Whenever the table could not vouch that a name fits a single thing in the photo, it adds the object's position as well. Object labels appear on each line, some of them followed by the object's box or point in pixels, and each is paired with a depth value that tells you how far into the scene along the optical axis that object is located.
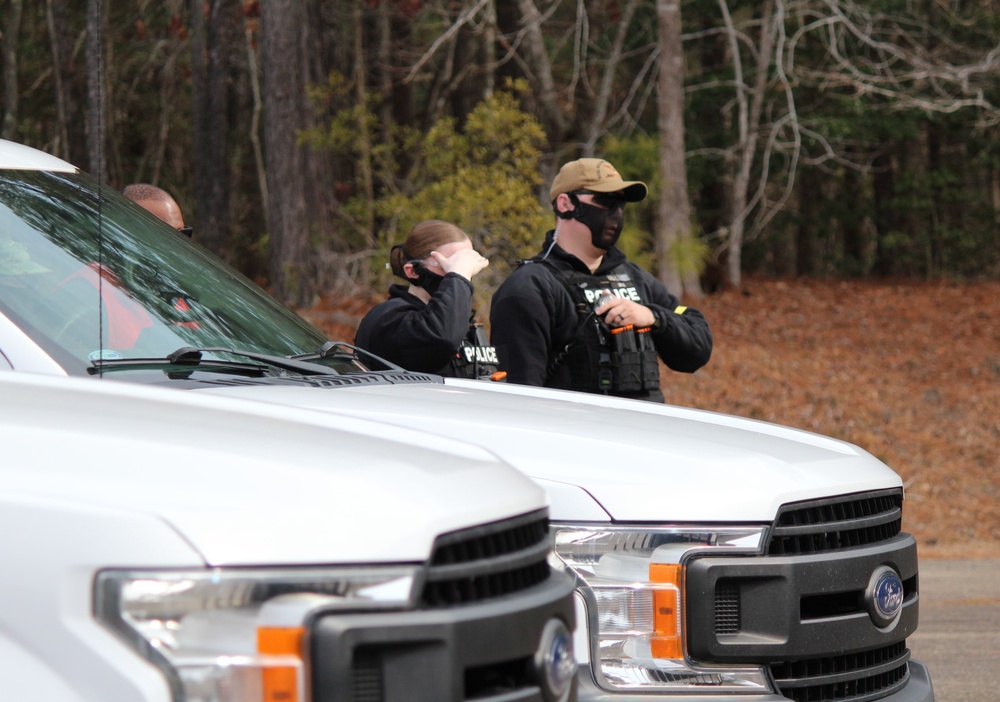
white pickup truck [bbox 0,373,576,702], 3.92
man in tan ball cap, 11.20
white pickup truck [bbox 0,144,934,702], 6.09
